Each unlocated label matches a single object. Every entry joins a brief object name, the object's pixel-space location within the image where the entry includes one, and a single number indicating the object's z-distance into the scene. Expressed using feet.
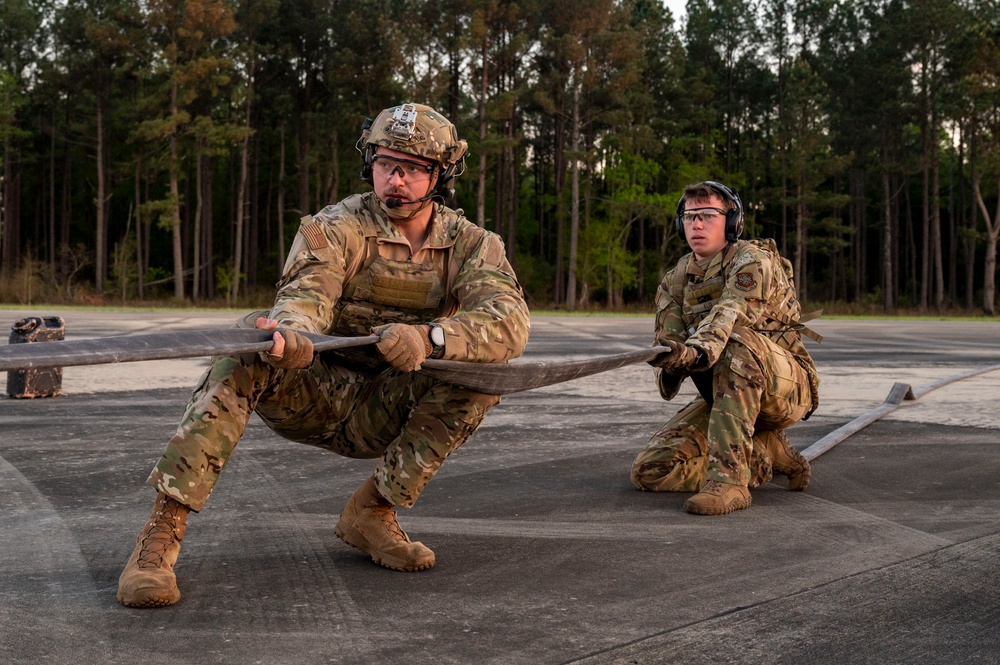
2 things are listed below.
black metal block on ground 32.83
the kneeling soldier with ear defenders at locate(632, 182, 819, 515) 18.88
